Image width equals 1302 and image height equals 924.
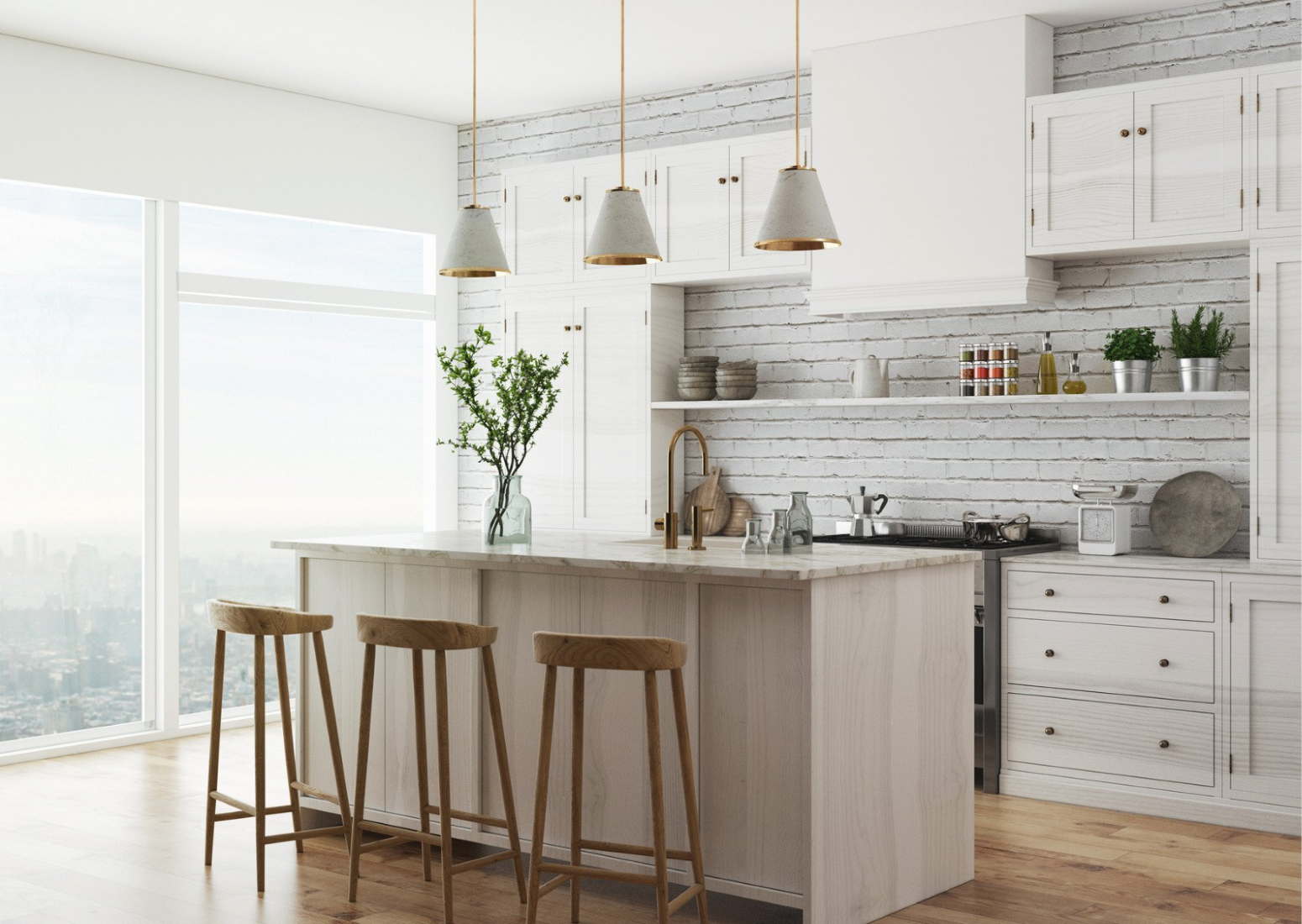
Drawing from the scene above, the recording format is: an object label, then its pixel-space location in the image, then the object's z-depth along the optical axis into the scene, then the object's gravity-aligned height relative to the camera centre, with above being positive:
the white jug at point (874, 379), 5.96 +0.28
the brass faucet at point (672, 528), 4.13 -0.23
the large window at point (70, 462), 5.82 -0.06
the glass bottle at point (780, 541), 3.96 -0.26
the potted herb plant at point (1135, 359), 5.22 +0.32
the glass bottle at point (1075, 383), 5.43 +0.24
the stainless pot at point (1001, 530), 5.62 -0.33
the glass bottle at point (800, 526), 3.99 -0.22
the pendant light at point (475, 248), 4.34 +0.60
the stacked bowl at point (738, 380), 6.33 +0.29
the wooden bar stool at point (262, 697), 4.08 -0.73
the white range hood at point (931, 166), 5.38 +1.08
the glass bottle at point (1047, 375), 5.51 +0.27
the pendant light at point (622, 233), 4.05 +0.60
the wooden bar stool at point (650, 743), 3.35 -0.71
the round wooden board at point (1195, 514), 5.14 -0.25
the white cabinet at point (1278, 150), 4.78 +0.99
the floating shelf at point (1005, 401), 5.07 +0.18
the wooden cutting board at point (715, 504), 6.54 -0.26
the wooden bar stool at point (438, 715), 3.75 -0.71
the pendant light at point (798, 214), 3.74 +0.60
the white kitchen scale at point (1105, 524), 5.21 -0.28
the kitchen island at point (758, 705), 3.60 -0.69
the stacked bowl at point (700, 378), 6.41 +0.30
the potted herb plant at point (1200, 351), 5.09 +0.34
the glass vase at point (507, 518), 4.46 -0.22
